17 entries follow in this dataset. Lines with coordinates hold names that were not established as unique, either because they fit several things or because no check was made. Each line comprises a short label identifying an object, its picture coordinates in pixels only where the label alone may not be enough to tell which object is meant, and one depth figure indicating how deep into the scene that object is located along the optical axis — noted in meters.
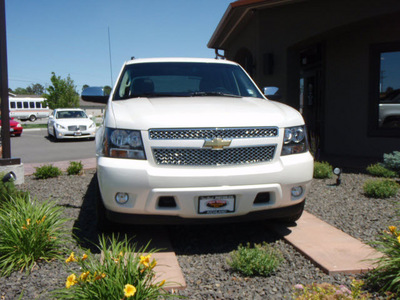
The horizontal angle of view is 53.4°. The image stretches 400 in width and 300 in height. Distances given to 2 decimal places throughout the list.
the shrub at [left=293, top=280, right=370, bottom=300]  2.47
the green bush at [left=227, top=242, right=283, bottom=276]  3.06
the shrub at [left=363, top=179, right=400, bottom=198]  5.41
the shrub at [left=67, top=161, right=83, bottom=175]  7.61
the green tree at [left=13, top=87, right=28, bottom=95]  150.95
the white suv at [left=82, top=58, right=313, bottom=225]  3.32
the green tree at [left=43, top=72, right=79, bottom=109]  42.00
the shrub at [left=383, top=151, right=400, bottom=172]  6.69
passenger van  47.56
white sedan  17.39
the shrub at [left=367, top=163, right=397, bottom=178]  6.63
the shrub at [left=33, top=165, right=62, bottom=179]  7.32
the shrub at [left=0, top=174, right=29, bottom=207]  4.43
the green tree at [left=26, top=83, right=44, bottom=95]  152.25
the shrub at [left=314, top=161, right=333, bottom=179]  6.72
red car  20.98
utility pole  6.48
